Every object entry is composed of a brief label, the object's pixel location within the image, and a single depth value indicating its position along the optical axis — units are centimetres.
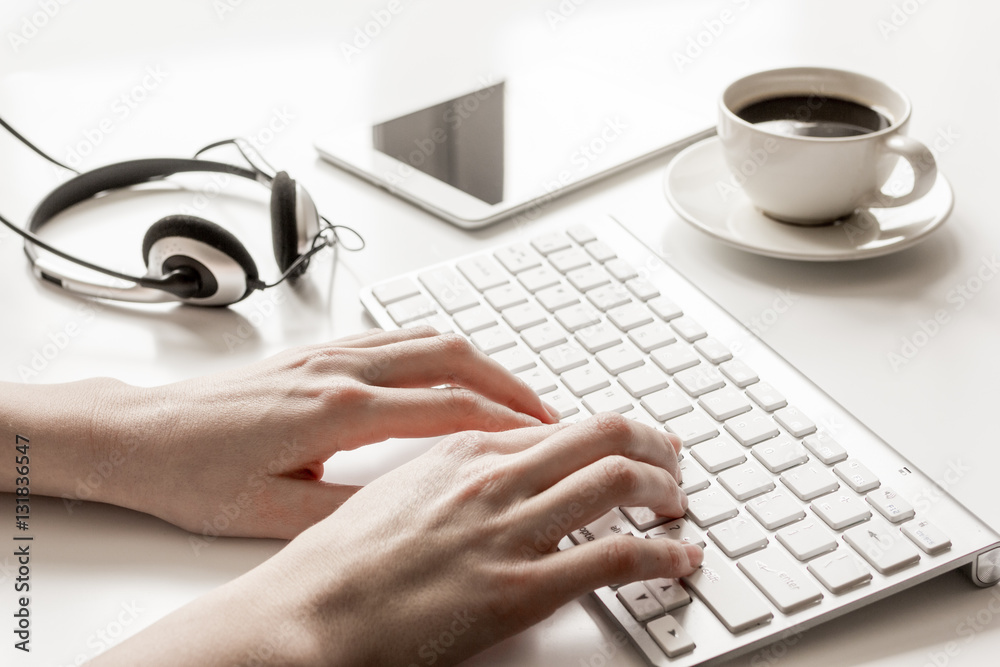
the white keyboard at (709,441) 57
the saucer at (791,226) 91
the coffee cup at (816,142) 87
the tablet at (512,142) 105
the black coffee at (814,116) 93
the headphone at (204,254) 85
